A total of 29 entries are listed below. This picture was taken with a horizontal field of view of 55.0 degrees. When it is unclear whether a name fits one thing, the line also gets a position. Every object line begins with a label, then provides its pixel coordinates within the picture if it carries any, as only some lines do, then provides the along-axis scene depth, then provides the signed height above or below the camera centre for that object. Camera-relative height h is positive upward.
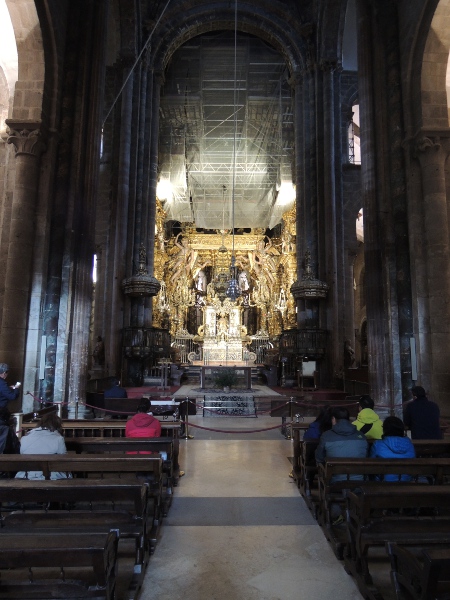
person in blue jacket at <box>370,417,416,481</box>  4.09 -0.79
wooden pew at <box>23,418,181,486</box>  6.14 -1.07
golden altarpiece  22.23 +4.19
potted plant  13.36 -0.65
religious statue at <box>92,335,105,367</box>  14.43 +0.16
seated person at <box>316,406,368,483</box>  4.31 -0.82
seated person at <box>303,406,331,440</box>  5.22 -0.80
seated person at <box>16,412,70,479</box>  4.26 -0.82
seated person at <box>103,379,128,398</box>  8.77 -0.70
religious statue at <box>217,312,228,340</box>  25.61 +2.02
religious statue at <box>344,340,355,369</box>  15.05 +0.14
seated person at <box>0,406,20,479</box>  4.73 -0.87
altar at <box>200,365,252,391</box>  14.14 -0.59
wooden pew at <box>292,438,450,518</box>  5.10 -1.12
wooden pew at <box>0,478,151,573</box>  2.92 -1.04
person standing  5.58 -0.47
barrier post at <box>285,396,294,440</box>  8.83 -1.25
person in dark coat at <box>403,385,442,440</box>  5.64 -0.78
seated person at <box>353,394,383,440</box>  5.15 -0.73
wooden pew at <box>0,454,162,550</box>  3.71 -0.91
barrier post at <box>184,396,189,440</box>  8.85 -1.51
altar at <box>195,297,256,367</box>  21.98 +1.40
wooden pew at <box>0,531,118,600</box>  2.02 -0.94
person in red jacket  5.35 -0.82
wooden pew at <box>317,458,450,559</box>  3.71 -0.95
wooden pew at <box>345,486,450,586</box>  2.96 -1.14
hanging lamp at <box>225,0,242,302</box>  17.05 +2.74
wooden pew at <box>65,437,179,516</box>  4.96 -1.02
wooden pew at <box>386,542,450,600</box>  1.93 -1.06
